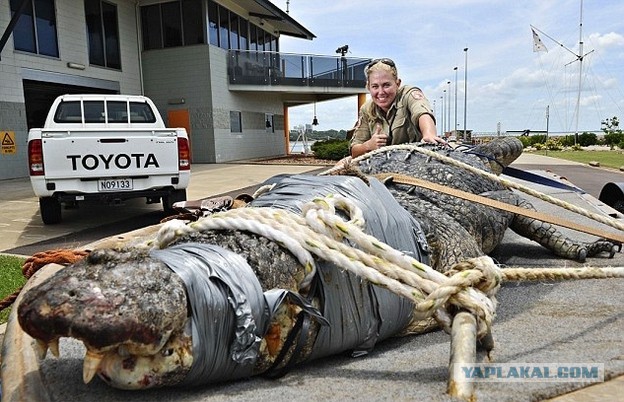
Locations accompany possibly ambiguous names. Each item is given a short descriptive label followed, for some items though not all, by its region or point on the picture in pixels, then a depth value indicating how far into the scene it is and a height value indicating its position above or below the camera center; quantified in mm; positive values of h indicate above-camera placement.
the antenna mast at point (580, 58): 38156 +5159
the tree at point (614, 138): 39656 -1098
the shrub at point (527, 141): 46800 -1324
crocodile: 1144 -432
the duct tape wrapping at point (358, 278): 1584 -467
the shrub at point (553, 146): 37375 -1502
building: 13562 +2499
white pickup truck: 5891 -322
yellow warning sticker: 12945 -17
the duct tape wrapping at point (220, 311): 1304 -466
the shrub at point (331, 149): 20955 -725
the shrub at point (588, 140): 45469 -1314
